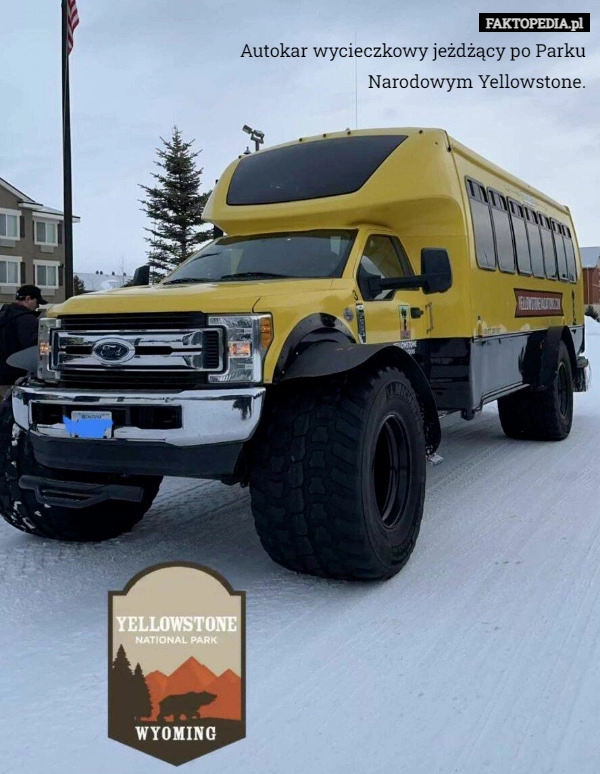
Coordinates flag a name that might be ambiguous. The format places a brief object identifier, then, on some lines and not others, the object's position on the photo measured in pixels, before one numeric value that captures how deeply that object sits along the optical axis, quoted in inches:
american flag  539.5
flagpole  511.5
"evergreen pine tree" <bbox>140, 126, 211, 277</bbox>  1820.9
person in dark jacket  304.7
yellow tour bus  155.9
